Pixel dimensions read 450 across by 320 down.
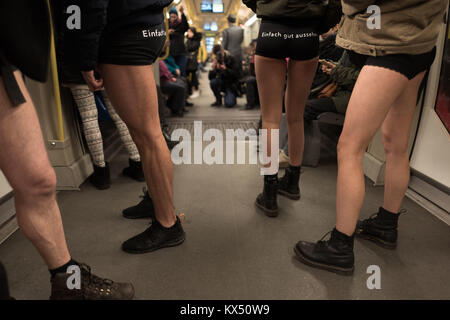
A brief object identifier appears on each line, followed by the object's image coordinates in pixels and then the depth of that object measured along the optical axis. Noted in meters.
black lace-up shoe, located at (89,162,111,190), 2.28
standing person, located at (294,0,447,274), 1.10
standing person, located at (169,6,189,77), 4.92
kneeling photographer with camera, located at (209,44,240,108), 5.48
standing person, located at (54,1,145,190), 2.04
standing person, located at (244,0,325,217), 1.54
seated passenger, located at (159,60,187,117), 4.33
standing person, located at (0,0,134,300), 0.77
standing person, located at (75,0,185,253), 1.17
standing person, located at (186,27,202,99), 5.96
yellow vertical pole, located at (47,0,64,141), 2.01
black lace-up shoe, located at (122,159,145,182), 2.41
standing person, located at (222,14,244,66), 6.43
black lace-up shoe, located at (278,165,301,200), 2.07
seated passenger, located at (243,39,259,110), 5.19
